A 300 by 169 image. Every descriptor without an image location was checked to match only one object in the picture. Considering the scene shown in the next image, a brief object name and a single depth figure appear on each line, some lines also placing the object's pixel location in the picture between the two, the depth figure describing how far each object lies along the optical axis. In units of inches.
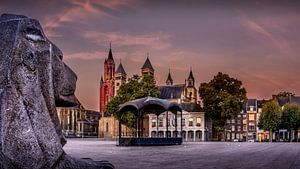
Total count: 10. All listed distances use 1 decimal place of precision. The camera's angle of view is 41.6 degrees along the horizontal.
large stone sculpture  161.9
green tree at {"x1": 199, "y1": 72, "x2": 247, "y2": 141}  2532.0
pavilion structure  1425.0
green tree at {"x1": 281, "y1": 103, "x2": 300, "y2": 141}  3117.6
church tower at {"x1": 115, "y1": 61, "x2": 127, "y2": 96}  5782.5
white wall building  3353.8
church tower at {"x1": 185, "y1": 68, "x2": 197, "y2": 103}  5118.1
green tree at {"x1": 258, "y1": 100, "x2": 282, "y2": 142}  3102.9
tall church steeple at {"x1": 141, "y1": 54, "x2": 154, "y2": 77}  5110.2
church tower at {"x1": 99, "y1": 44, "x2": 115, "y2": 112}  6939.0
